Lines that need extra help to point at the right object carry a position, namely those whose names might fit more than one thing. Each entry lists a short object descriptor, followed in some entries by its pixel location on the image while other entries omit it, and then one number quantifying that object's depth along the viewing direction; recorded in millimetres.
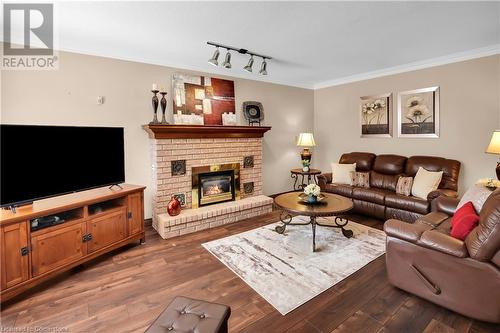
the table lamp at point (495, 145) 3014
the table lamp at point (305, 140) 5284
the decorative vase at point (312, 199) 3297
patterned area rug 2318
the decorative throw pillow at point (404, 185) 3904
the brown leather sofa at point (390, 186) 3678
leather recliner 1774
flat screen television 2299
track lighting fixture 3266
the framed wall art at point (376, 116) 4820
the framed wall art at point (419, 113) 4215
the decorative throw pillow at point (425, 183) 3676
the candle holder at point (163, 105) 3770
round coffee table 2995
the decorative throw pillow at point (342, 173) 4684
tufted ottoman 1332
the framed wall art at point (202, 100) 4143
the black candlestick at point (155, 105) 3721
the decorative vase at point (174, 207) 3665
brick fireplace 3760
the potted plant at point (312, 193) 3271
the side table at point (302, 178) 5391
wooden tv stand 2150
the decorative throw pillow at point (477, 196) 2463
